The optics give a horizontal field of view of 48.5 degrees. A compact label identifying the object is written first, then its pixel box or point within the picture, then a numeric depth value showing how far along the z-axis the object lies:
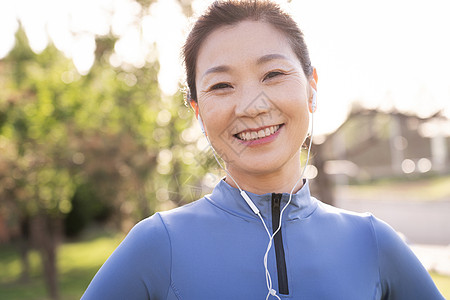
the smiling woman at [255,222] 1.36
